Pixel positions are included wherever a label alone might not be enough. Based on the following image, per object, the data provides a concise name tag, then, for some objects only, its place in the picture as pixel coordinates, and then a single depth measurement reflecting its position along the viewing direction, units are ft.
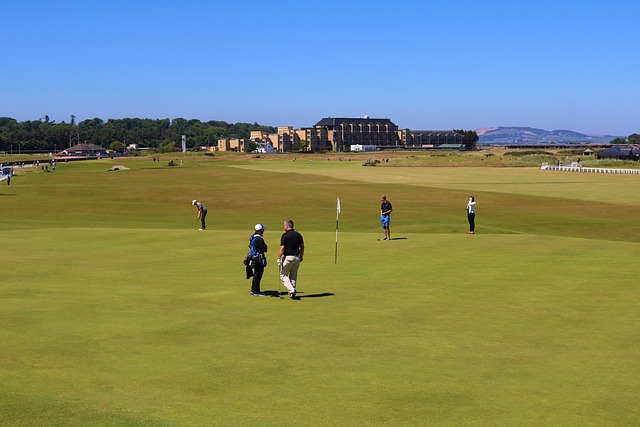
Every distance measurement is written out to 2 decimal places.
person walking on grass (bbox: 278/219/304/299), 73.00
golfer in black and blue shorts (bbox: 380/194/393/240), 129.80
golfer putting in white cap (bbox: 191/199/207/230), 154.81
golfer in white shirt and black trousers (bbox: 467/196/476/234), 147.43
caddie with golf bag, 73.63
